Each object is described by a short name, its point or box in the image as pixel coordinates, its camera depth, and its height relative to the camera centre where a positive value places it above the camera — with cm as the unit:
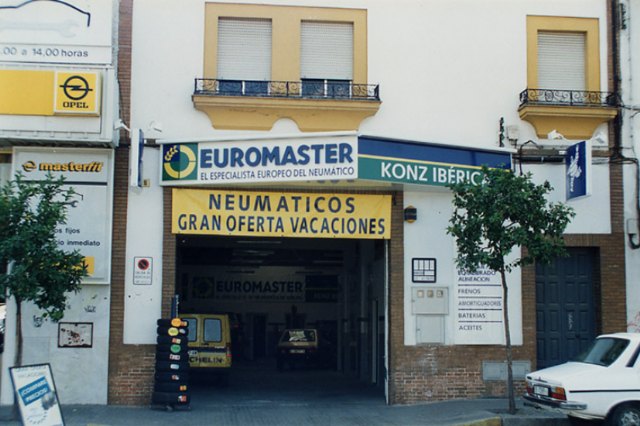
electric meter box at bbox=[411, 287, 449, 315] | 1597 -19
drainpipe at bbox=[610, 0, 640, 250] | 1648 +401
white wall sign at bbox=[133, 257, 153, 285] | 1540 +35
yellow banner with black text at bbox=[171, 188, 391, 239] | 1566 +150
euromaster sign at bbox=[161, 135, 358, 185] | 1521 +247
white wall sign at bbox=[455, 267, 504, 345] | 1603 -34
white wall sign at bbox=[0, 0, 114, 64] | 1509 +488
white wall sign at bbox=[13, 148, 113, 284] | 1511 +181
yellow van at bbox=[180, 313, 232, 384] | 1961 -135
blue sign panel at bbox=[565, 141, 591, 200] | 1545 +239
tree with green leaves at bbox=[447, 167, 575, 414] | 1387 +118
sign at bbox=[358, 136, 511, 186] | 1520 +252
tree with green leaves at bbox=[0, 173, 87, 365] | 1251 +56
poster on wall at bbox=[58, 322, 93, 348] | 1508 -87
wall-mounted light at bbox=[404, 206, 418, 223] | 1606 +153
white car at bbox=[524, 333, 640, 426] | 1207 -147
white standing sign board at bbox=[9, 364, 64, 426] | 987 -133
